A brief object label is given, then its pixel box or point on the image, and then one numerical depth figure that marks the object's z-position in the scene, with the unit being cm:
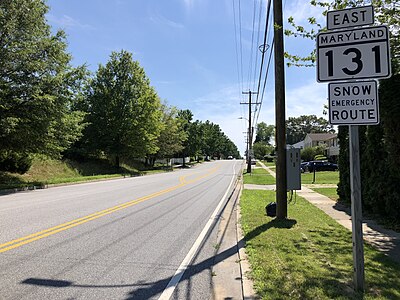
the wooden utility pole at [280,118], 929
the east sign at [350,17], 432
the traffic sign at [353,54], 411
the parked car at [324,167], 4144
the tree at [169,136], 5859
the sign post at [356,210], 419
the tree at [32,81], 2066
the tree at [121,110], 4078
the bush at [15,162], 2575
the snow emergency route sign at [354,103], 412
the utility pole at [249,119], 4655
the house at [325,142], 6334
